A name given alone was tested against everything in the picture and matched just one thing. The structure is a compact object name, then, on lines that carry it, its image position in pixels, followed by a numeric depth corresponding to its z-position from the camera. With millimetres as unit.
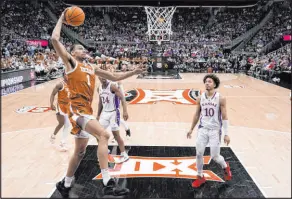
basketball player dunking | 3865
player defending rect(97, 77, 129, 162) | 5527
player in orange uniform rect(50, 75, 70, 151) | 5770
